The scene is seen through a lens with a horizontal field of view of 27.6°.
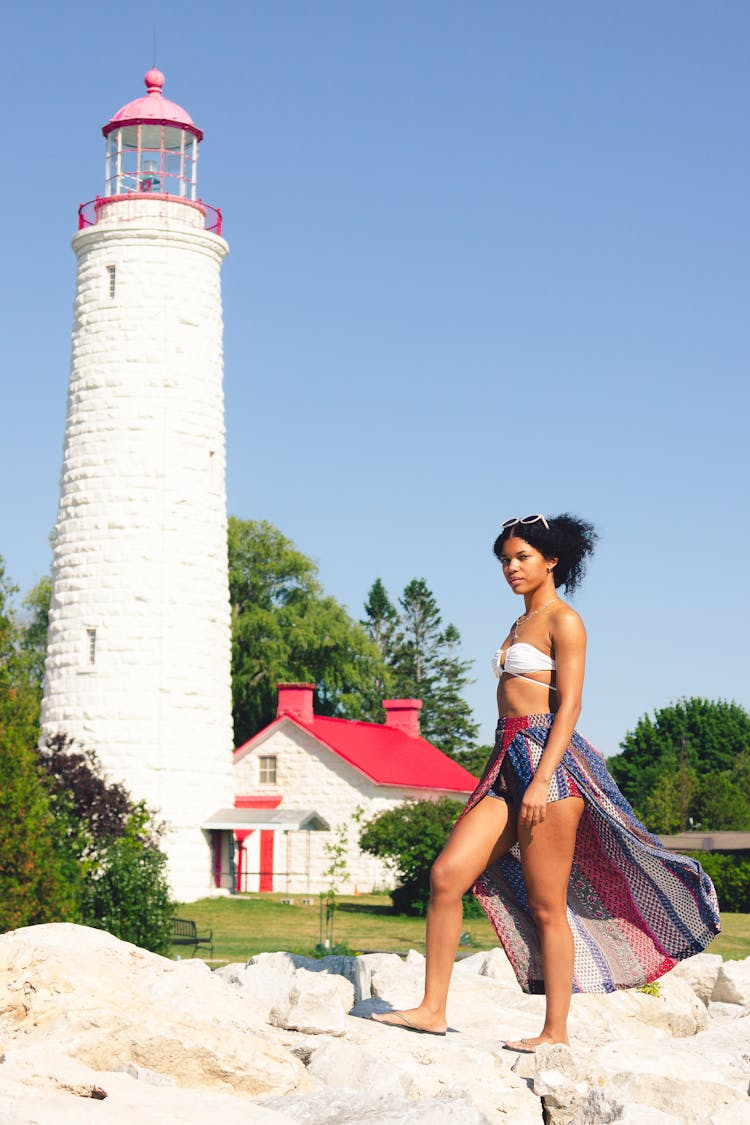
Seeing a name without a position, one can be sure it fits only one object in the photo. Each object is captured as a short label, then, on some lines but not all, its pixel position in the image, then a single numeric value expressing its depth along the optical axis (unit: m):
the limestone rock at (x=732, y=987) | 10.70
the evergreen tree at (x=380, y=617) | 76.75
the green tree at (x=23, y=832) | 14.61
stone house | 39.31
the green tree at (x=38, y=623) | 49.97
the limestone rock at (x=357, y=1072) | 6.30
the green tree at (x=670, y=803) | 53.84
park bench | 21.86
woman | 6.96
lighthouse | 31.34
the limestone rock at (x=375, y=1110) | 5.54
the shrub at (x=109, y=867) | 19.06
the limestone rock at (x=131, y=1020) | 6.24
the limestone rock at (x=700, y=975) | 10.73
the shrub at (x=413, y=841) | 30.45
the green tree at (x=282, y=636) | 51.16
